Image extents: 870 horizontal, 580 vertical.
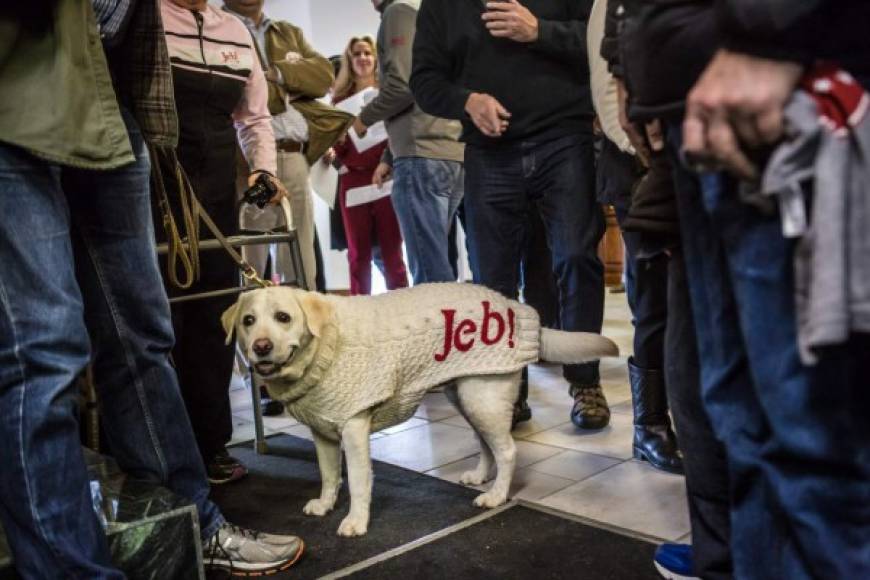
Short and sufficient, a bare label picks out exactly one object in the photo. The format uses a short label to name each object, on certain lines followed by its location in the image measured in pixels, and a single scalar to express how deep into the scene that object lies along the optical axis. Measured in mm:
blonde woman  4066
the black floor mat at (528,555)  1596
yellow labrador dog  1893
